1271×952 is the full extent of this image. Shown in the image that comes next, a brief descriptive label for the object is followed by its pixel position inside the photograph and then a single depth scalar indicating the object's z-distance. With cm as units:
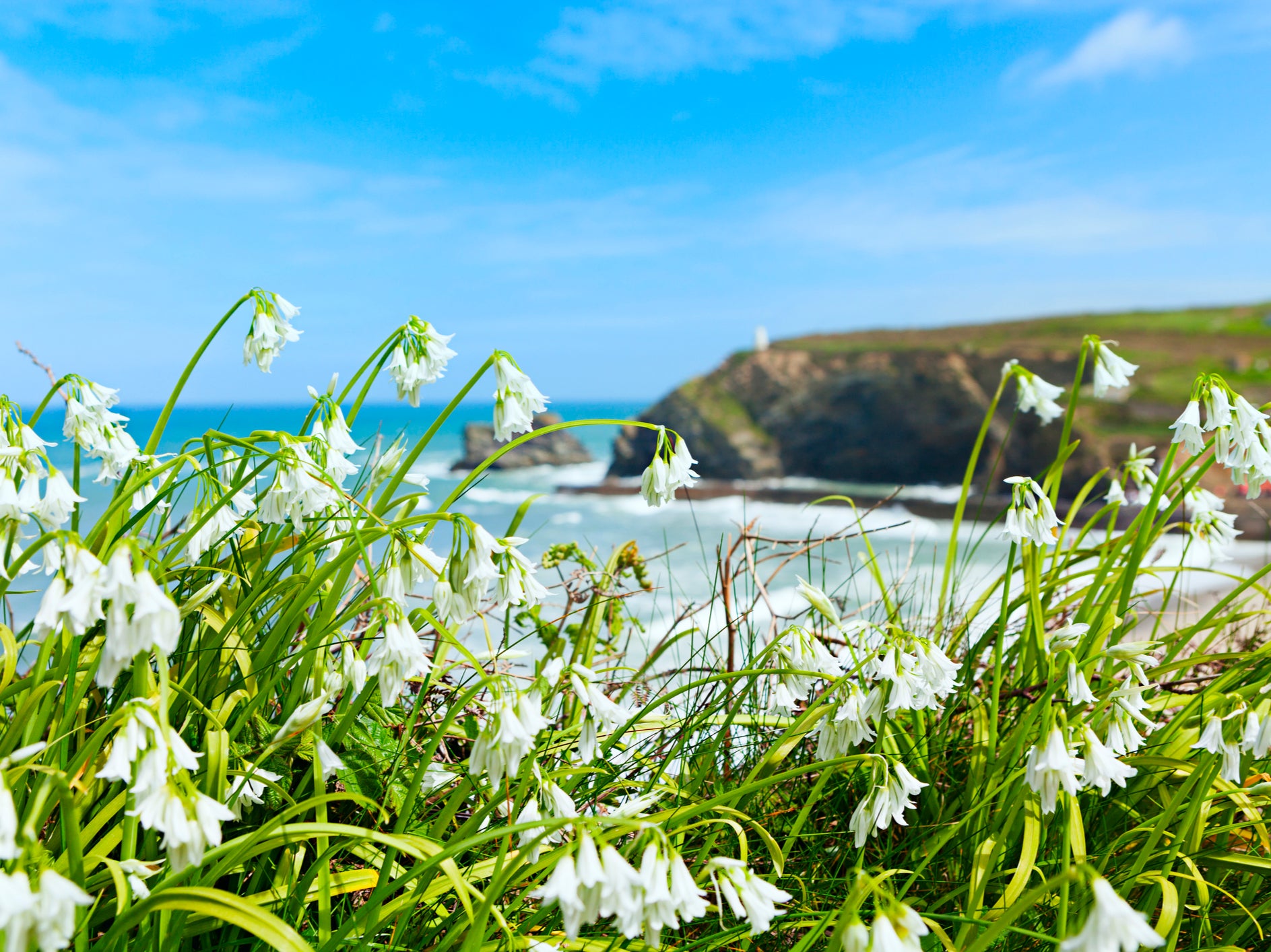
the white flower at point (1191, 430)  41
